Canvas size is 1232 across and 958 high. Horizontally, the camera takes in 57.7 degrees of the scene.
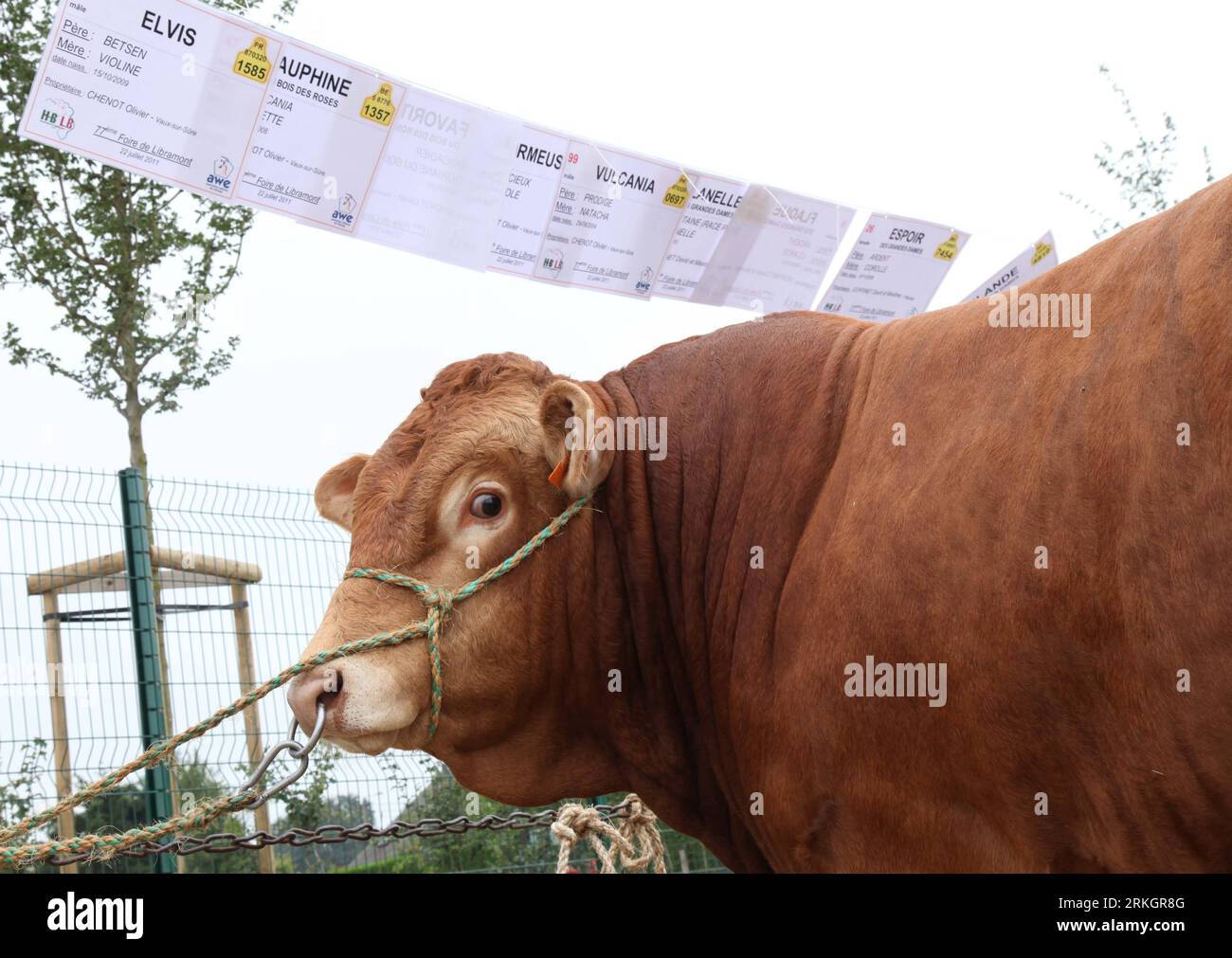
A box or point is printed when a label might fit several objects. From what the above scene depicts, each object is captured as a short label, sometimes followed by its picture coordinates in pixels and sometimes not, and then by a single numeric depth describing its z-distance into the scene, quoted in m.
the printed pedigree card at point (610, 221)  5.05
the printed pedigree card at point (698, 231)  5.43
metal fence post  4.82
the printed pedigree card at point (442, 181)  4.55
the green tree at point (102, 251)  7.56
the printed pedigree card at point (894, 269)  6.18
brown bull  1.86
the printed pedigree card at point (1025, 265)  6.26
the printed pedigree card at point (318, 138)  4.26
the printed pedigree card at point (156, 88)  3.83
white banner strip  3.93
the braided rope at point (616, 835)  3.17
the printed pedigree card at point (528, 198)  4.88
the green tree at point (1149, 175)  9.22
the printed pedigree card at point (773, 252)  5.67
